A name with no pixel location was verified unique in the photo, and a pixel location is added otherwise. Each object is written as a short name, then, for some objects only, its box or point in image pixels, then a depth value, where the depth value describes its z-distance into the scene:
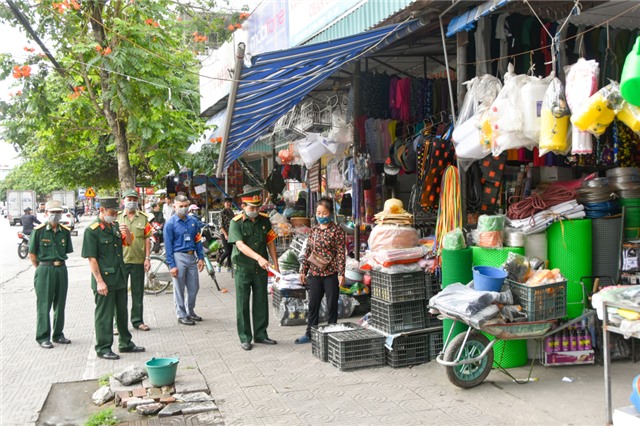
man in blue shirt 8.91
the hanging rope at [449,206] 6.71
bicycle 11.90
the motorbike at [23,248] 21.45
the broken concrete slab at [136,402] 5.36
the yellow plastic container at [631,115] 4.05
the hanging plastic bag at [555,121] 4.86
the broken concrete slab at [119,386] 5.79
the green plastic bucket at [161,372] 5.78
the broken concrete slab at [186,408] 5.22
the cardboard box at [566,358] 6.00
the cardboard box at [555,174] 7.21
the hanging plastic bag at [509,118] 5.28
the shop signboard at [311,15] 7.77
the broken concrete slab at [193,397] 5.50
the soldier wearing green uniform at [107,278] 7.02
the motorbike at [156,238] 15.12
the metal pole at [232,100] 5.83
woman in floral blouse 7.15
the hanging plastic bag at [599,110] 4.28
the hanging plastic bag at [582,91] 4.67
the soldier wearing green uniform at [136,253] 8.68
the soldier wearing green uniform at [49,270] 7.70
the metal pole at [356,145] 8.84
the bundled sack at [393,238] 6.89
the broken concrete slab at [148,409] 5.23
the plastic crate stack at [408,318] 6.40
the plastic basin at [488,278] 5.31
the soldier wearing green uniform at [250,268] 7.25
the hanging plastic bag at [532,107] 5.21
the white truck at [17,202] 48.22
